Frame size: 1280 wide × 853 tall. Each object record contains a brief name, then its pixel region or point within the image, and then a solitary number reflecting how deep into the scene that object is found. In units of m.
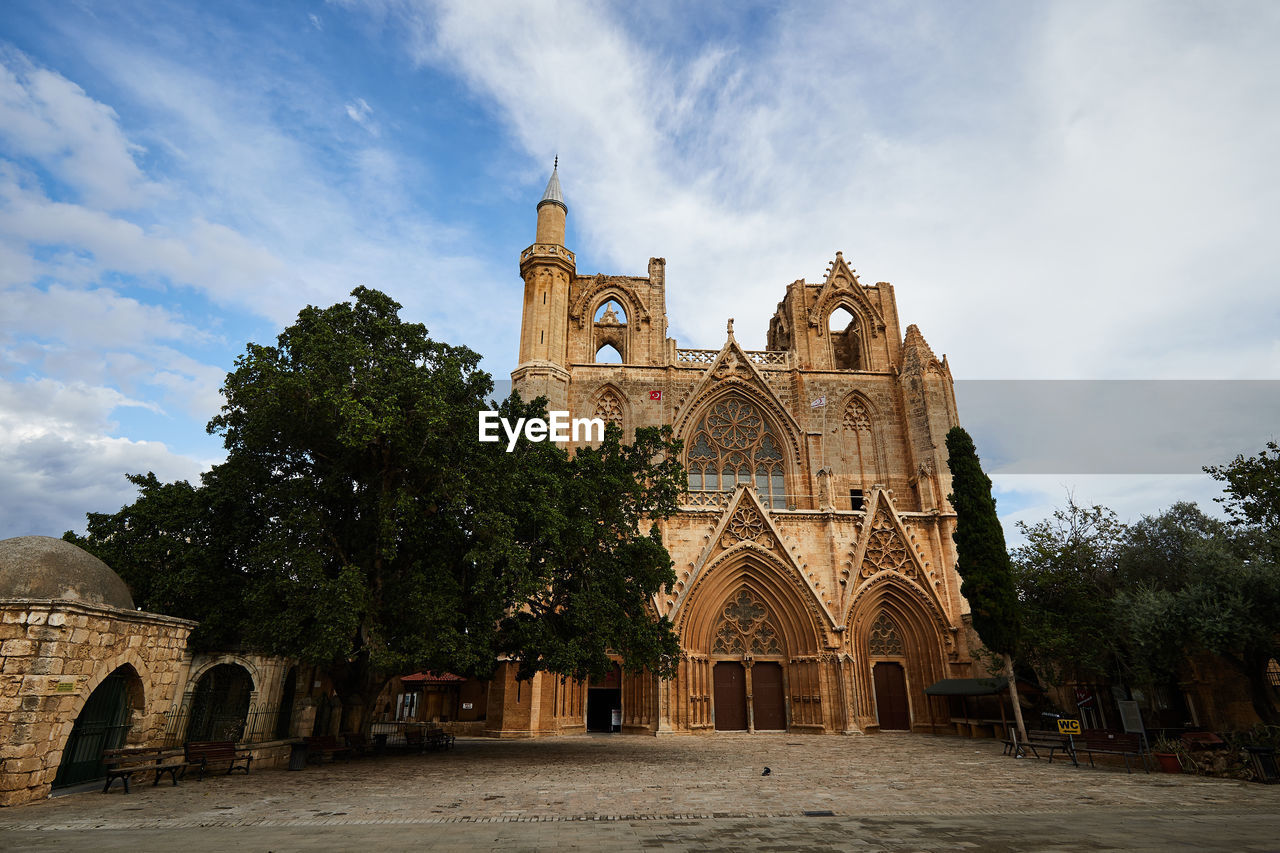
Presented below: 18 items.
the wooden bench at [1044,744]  14.54
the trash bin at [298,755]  13.25
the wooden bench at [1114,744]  13.26
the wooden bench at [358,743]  15.48
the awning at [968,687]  20.31
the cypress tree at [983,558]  17.89
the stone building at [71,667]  9.18
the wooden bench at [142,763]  10.30
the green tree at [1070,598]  18.34
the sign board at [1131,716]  13.80
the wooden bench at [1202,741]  12.85
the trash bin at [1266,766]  11.39
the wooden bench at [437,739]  17.76
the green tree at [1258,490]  15.76
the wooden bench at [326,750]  14.15
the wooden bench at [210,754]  11.67
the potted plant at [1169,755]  12.80
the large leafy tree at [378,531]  12.99
